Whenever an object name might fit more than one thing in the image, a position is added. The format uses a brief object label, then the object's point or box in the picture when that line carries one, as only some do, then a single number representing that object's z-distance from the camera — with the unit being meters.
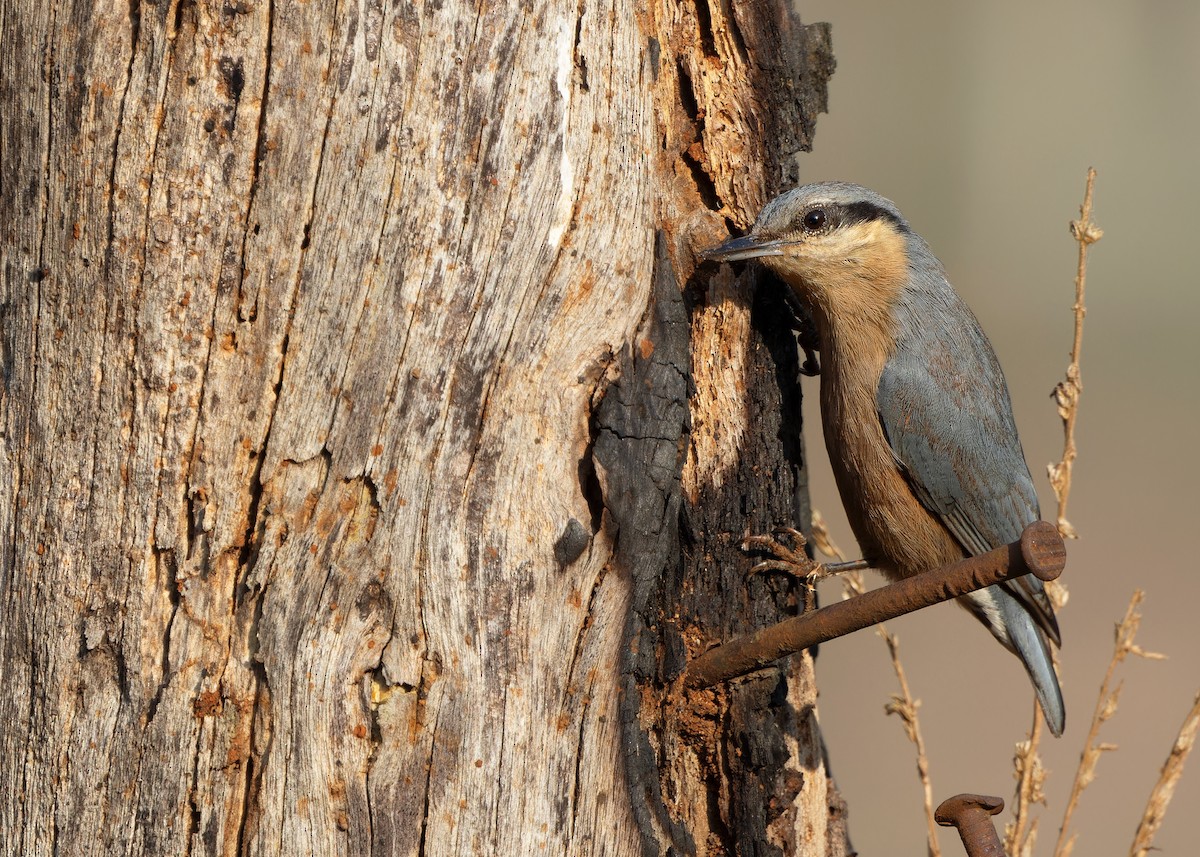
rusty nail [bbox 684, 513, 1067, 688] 3.77
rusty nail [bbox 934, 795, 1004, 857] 4.00
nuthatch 6.15
